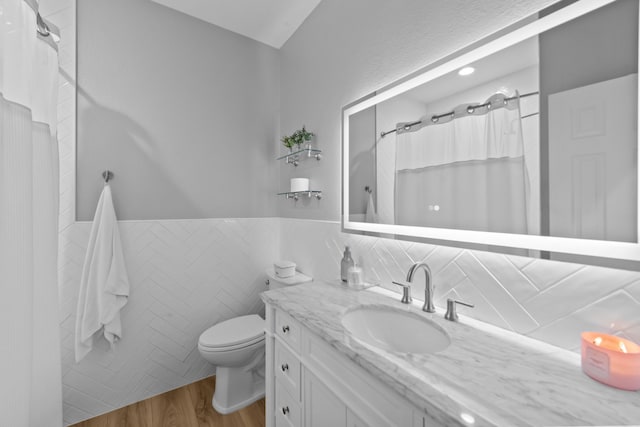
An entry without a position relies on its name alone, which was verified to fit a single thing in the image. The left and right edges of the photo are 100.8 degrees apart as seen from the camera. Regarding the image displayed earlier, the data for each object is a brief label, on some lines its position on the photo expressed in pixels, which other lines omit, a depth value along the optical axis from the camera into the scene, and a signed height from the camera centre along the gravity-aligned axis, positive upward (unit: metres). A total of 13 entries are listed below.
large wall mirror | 0.68 +0.24
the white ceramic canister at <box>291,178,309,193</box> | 1.87 +0.22
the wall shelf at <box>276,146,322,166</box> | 1.84 +0.45
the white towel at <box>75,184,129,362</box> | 1.55 -0.42
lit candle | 0.58 -0.33
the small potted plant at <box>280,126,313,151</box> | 1.90 +0.56
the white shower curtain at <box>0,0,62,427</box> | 0.50 -0.02
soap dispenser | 1.45 -0.27
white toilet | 1.61 -0.90
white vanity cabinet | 0.70 -0.57
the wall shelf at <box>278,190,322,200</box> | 1.84 +0.15
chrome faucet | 1.01 -0.31
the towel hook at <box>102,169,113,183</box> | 1.69 +0.26
